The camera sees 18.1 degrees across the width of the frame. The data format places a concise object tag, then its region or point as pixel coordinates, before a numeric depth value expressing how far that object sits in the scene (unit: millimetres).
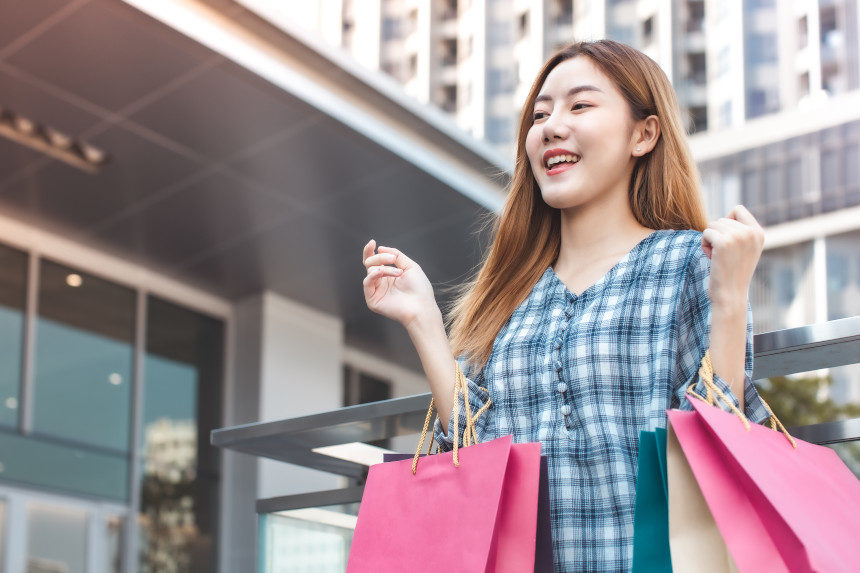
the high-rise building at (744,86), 39520
